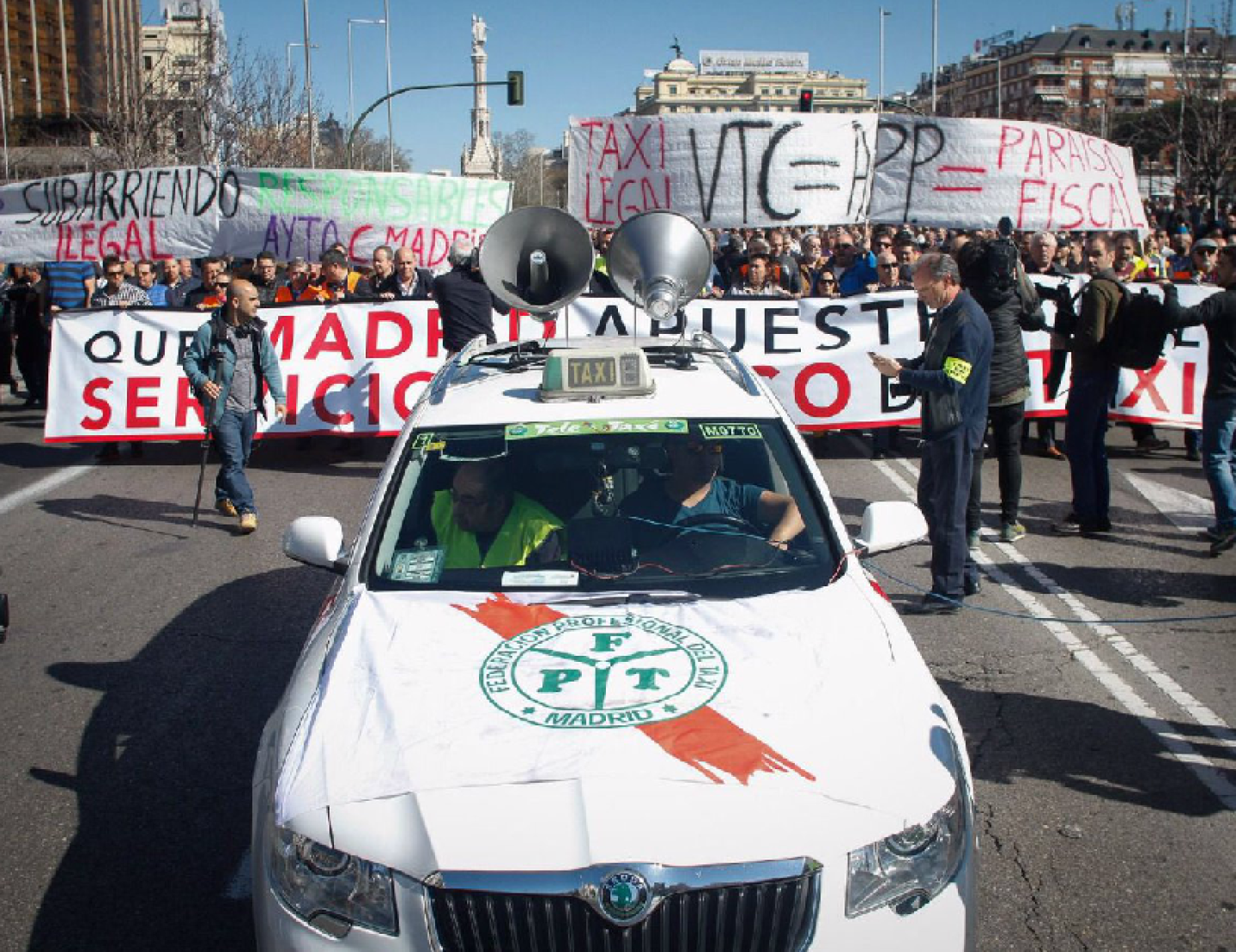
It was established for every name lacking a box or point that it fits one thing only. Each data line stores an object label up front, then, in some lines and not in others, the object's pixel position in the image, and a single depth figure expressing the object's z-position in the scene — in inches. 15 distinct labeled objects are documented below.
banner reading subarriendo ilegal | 604.4
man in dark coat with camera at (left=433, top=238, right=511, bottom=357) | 409.7
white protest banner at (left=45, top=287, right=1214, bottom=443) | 451.5
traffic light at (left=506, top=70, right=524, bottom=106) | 1317.7
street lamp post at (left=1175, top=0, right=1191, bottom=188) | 1520.2
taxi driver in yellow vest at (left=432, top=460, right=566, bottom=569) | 161.2
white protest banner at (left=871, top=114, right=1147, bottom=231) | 496.4
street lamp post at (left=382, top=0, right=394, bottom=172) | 2017.2
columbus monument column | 4242.1
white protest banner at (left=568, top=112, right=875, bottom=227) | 492.7
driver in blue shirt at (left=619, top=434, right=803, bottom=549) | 165.9
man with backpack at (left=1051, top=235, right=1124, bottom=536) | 324.8
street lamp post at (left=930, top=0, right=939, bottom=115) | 1932.8
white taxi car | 106.1
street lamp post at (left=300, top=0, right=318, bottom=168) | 1311.5
